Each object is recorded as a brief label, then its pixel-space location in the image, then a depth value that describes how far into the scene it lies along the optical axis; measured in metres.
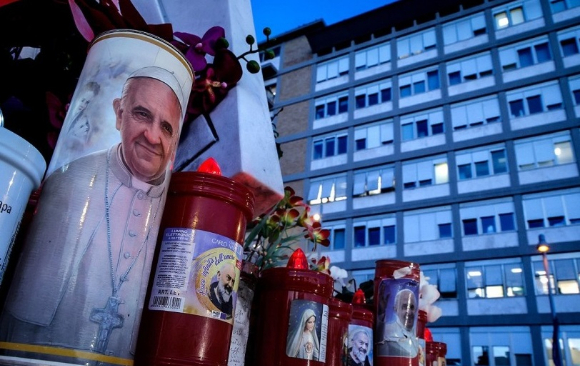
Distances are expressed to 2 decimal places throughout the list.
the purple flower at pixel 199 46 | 1.18
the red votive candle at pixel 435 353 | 2.23
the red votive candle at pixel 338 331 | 1.35
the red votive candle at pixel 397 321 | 1.61
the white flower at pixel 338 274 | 2.17
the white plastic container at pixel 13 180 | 0.63
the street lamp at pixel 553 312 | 10.59
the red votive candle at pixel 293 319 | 1.14
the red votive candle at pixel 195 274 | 0.79
